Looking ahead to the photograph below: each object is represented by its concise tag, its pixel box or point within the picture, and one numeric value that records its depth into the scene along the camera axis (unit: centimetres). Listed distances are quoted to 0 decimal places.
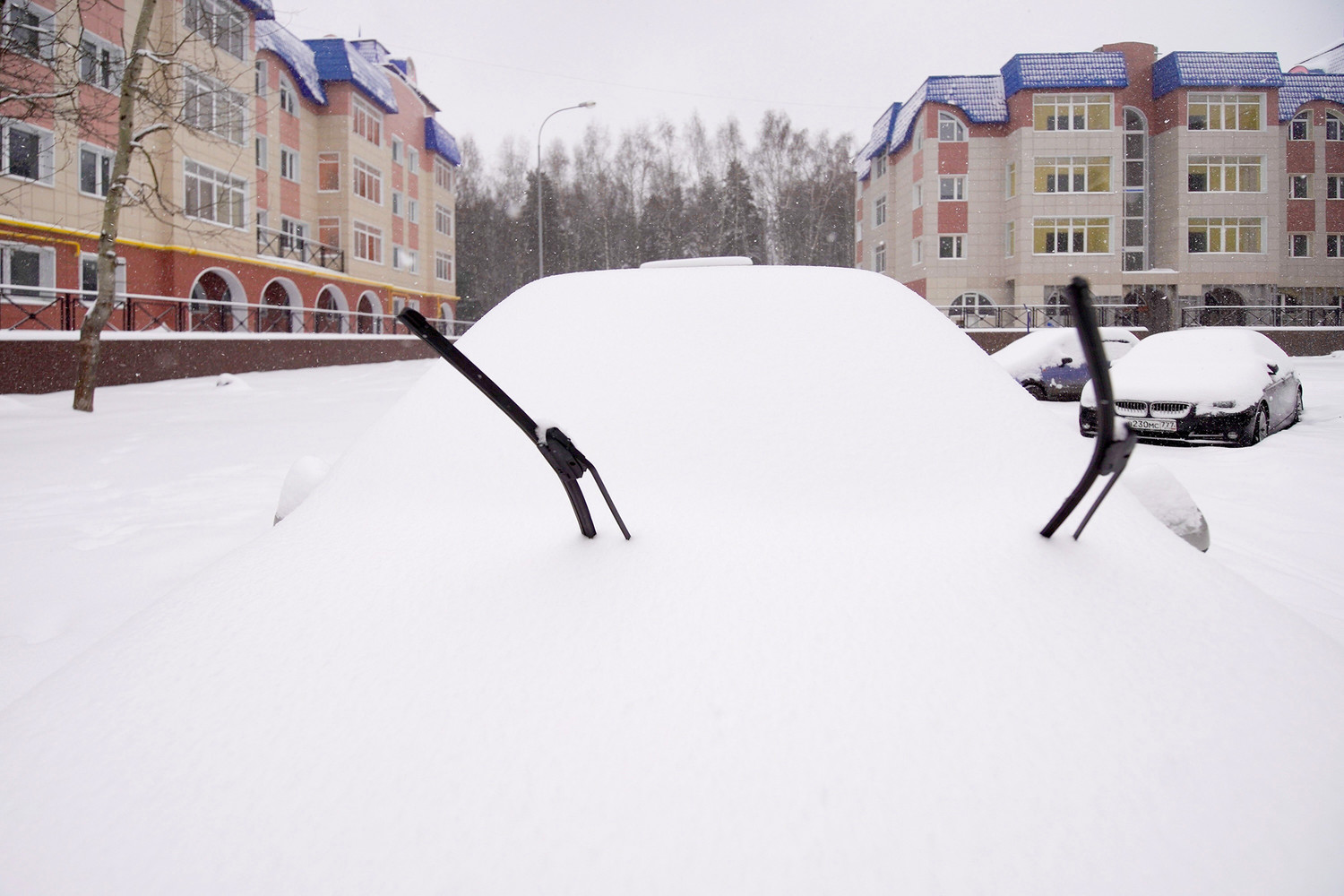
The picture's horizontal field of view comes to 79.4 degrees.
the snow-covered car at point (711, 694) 112
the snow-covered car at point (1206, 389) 892
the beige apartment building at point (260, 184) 1753
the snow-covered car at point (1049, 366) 1457
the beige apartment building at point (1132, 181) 3108
